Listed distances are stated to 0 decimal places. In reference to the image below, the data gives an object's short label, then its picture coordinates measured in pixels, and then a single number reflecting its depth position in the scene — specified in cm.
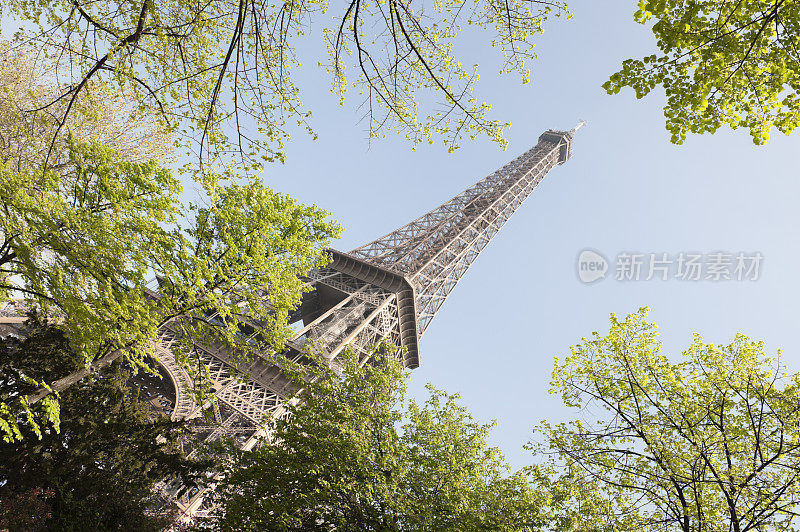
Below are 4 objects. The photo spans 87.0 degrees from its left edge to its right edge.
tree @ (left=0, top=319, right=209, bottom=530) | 1255
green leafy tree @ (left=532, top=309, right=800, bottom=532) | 827
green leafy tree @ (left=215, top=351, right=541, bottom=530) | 1009
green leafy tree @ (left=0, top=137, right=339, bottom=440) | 846
